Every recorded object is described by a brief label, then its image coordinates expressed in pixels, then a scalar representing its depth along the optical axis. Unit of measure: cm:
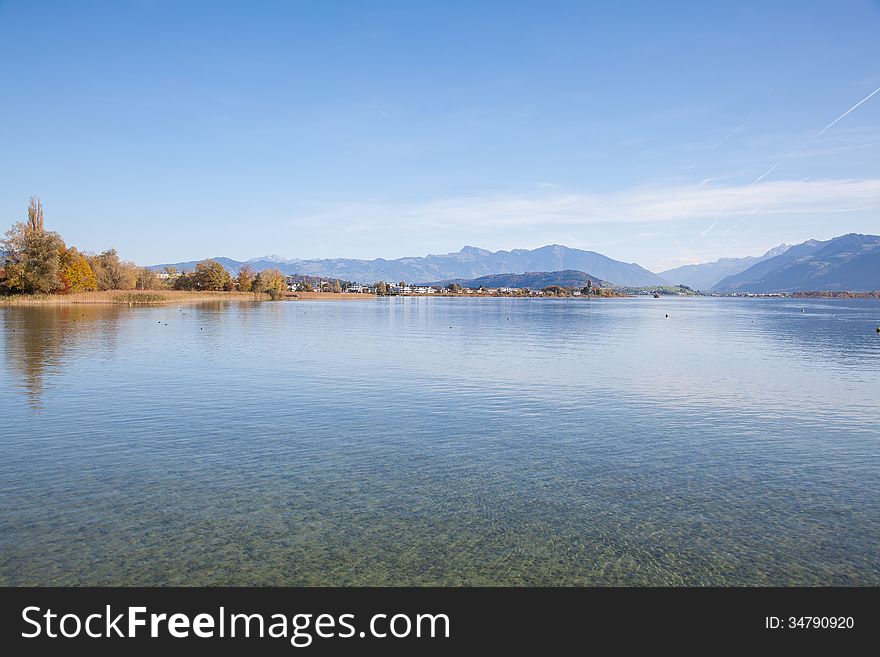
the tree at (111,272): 16700
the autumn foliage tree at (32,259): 12069
